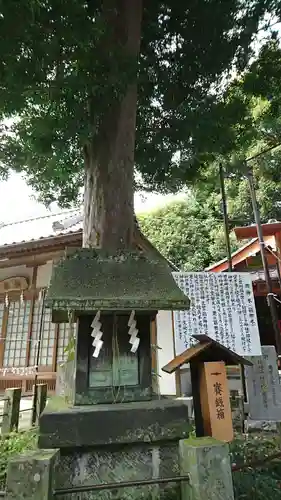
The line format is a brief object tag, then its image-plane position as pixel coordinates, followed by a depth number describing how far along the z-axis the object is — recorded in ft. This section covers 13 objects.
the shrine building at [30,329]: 29.86
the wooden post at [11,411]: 18.34
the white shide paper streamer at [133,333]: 10.59
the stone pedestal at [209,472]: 8.14
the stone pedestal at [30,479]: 7.48
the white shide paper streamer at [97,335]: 10.05
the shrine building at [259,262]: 25.61
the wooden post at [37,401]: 21.20
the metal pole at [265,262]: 21.25
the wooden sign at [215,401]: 10.70
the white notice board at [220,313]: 16.66
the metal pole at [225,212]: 25.29
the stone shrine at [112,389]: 9.44
